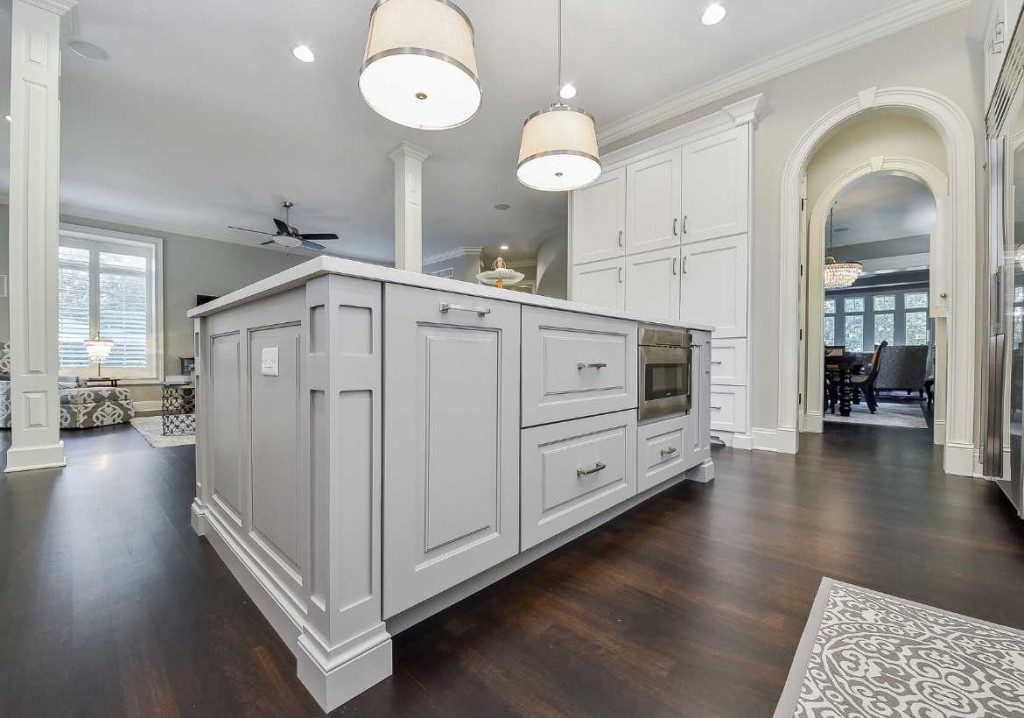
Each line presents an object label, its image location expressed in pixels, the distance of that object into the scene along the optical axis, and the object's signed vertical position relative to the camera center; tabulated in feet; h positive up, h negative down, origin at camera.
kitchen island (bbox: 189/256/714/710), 2.73 -0.70
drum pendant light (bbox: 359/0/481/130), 5.61 +4.11
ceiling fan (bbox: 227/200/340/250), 19.22 +5.46
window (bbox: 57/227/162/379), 20.75 +2.87
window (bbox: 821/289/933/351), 34.24 +3.43
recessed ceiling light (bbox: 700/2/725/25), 9.18 +7.44
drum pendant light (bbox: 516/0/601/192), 8.00 +4.11
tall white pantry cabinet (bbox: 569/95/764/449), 10.94 +3.48
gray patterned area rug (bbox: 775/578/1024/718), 2.64 -2.11
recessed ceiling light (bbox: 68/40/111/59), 10.22 +7.39
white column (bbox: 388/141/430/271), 15.44 +5.60
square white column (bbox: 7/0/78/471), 8.85 +2.64
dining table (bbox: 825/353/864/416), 17.81 -0.77
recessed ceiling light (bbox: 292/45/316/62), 10.37 +7.38
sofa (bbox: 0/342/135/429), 14.67 -1.68
